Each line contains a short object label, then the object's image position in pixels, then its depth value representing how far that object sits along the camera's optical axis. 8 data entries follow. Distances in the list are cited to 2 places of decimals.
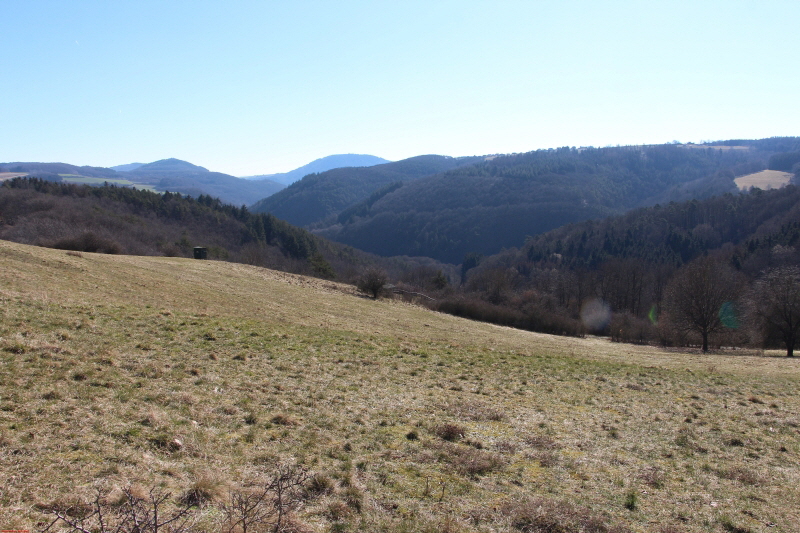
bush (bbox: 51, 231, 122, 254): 38.31
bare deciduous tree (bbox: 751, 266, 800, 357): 35.03
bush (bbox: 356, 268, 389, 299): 44.56
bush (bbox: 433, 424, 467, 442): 8.55
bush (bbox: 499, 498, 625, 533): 5.40
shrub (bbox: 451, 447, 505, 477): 7.04
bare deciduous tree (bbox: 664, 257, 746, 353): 39.22
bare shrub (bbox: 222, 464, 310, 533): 4.50
